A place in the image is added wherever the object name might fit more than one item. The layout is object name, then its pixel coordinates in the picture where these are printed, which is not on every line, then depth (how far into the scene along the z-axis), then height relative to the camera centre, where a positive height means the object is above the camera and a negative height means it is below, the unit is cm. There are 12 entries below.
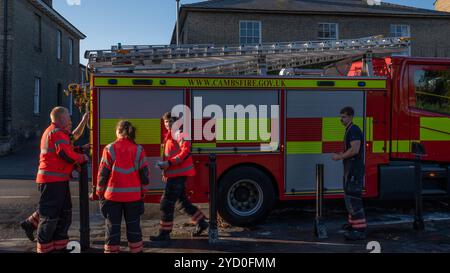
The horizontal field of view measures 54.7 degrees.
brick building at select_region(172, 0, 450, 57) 2052 +566
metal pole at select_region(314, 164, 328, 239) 599 -98
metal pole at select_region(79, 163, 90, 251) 542 -98
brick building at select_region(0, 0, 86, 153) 1800 +336
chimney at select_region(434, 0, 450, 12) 3359 +1044
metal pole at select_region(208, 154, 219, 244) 576 -97
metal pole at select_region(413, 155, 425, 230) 643 -97
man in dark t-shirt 591 -53
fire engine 632 +32
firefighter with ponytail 474 -57
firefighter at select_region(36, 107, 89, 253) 500 -45
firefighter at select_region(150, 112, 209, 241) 582 -50
